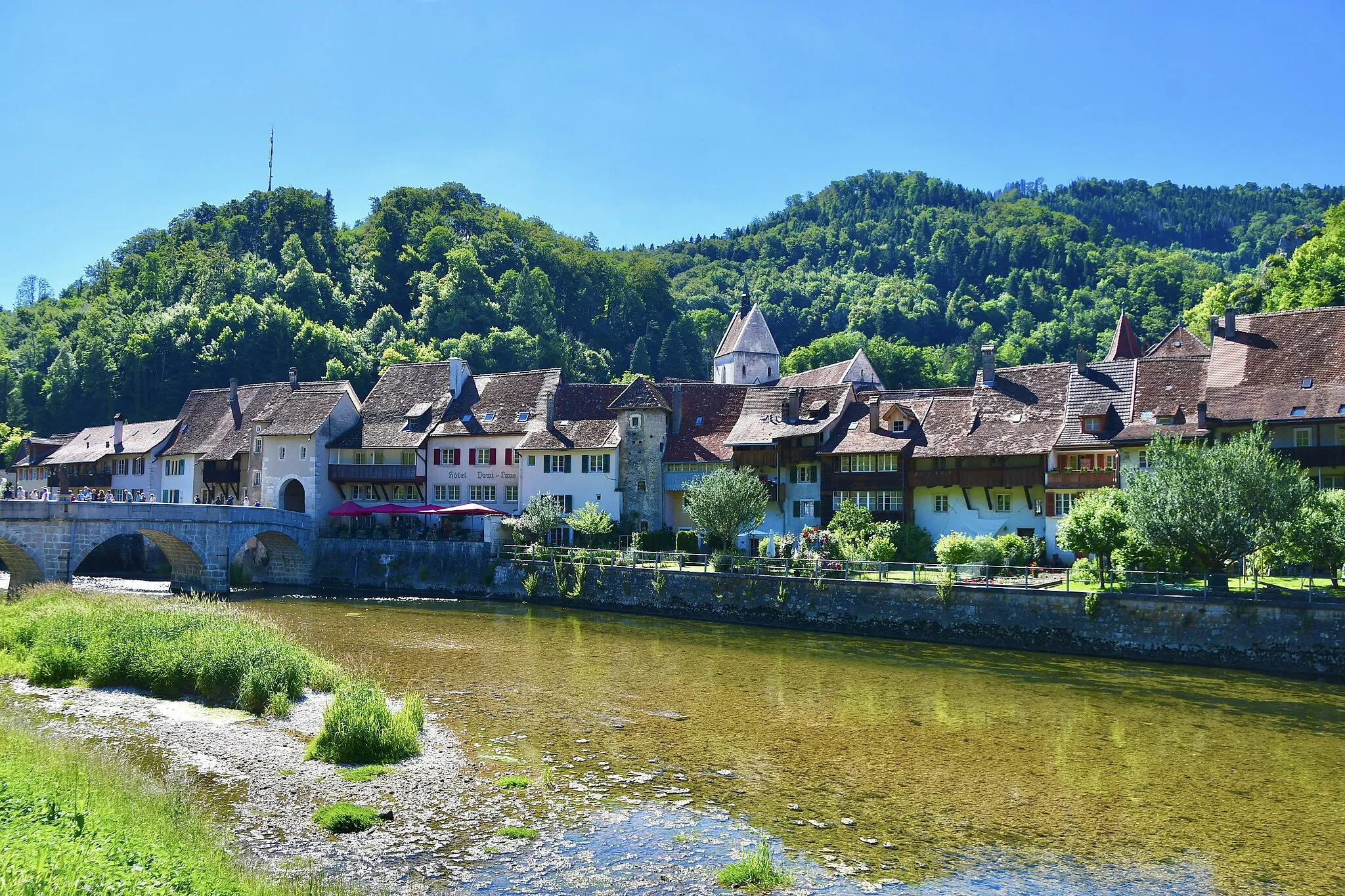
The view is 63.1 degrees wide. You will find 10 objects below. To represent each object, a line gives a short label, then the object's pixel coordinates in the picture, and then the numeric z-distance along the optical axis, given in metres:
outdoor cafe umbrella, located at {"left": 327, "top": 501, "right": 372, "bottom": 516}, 60.41
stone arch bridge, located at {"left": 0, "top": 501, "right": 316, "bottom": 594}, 44.28
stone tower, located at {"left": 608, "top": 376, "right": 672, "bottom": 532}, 59.03
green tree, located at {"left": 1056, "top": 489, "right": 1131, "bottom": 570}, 38.25
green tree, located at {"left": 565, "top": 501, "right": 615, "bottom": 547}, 54.78
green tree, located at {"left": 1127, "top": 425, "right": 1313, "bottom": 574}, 34.34
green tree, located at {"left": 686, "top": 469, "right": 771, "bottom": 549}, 48.72
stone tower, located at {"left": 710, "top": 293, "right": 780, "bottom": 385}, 91.75
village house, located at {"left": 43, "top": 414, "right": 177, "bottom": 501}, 72.56
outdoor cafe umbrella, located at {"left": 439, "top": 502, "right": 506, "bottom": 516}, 57.09
